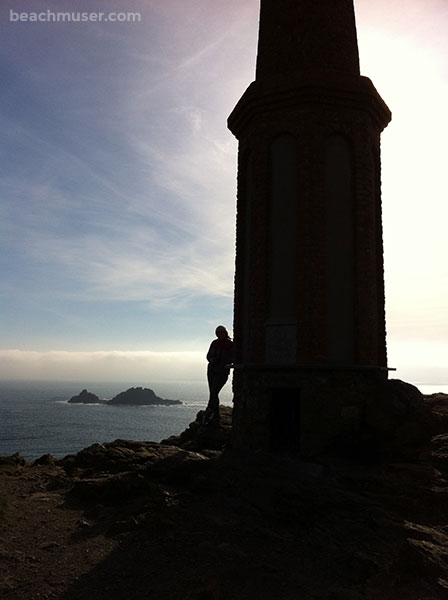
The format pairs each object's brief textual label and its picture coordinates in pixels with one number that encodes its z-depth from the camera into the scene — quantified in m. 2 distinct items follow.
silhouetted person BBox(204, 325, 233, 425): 13.31
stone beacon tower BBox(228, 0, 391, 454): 10.62
